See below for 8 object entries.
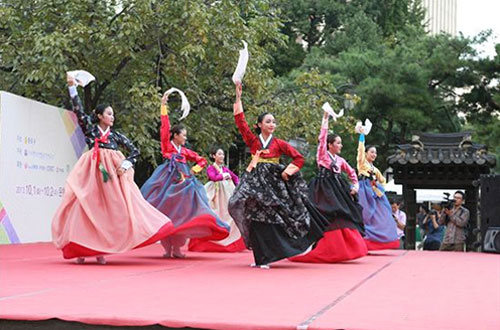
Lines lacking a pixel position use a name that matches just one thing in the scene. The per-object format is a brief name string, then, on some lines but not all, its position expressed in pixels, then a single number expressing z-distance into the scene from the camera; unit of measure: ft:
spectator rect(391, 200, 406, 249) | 49.14
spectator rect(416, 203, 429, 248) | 67.26
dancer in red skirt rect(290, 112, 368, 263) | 28.66
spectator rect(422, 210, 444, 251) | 52.04
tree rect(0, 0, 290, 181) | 41.22
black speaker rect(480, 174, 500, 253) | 41.14
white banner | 36.24
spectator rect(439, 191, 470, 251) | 46.75
